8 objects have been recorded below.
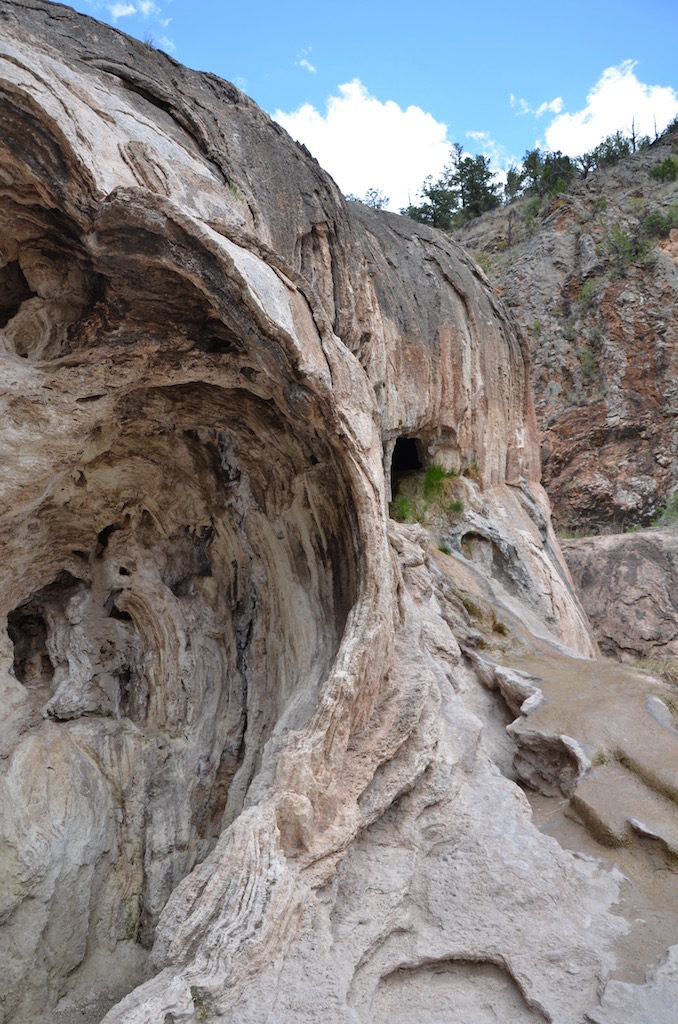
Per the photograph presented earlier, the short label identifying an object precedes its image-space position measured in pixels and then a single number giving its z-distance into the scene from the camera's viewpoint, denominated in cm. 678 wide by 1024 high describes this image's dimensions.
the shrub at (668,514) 1420
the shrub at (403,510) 961
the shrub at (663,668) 667
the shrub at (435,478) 991
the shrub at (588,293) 1842
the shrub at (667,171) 2084
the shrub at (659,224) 1870
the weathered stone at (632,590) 1191
